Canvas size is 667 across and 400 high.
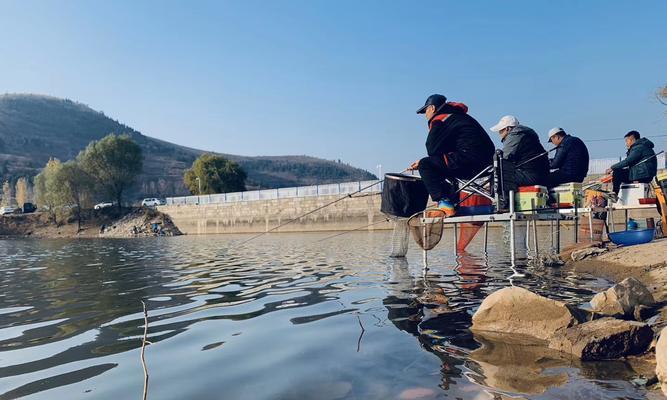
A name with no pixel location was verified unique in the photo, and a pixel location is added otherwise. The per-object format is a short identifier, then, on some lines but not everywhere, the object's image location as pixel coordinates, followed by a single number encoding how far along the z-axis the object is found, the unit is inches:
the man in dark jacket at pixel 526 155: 357.4
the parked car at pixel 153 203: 3115.2
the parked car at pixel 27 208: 3300.9
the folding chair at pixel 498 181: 338.0
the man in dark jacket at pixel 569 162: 379.6
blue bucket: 387.5
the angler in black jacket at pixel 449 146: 351.3
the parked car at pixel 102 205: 3053.2
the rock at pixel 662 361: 112.7
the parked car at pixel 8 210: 3149.6
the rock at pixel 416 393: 119.6
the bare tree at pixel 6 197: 4388.5
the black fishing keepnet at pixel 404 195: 391.5
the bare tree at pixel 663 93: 850.5
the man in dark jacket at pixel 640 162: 419.8
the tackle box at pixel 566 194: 364.2
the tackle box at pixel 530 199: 337.4
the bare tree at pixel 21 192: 4343.0
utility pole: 3204.0
